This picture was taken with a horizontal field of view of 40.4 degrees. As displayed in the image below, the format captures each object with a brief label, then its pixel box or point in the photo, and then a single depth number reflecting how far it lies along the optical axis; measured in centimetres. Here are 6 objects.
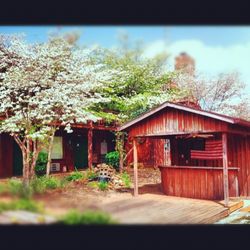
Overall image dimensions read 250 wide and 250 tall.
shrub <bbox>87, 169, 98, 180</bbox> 1290
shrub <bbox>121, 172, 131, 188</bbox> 1240
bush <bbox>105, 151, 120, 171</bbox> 1631
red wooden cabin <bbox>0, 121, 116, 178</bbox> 1438
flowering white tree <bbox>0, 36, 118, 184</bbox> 1105
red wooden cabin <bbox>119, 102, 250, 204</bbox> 900
